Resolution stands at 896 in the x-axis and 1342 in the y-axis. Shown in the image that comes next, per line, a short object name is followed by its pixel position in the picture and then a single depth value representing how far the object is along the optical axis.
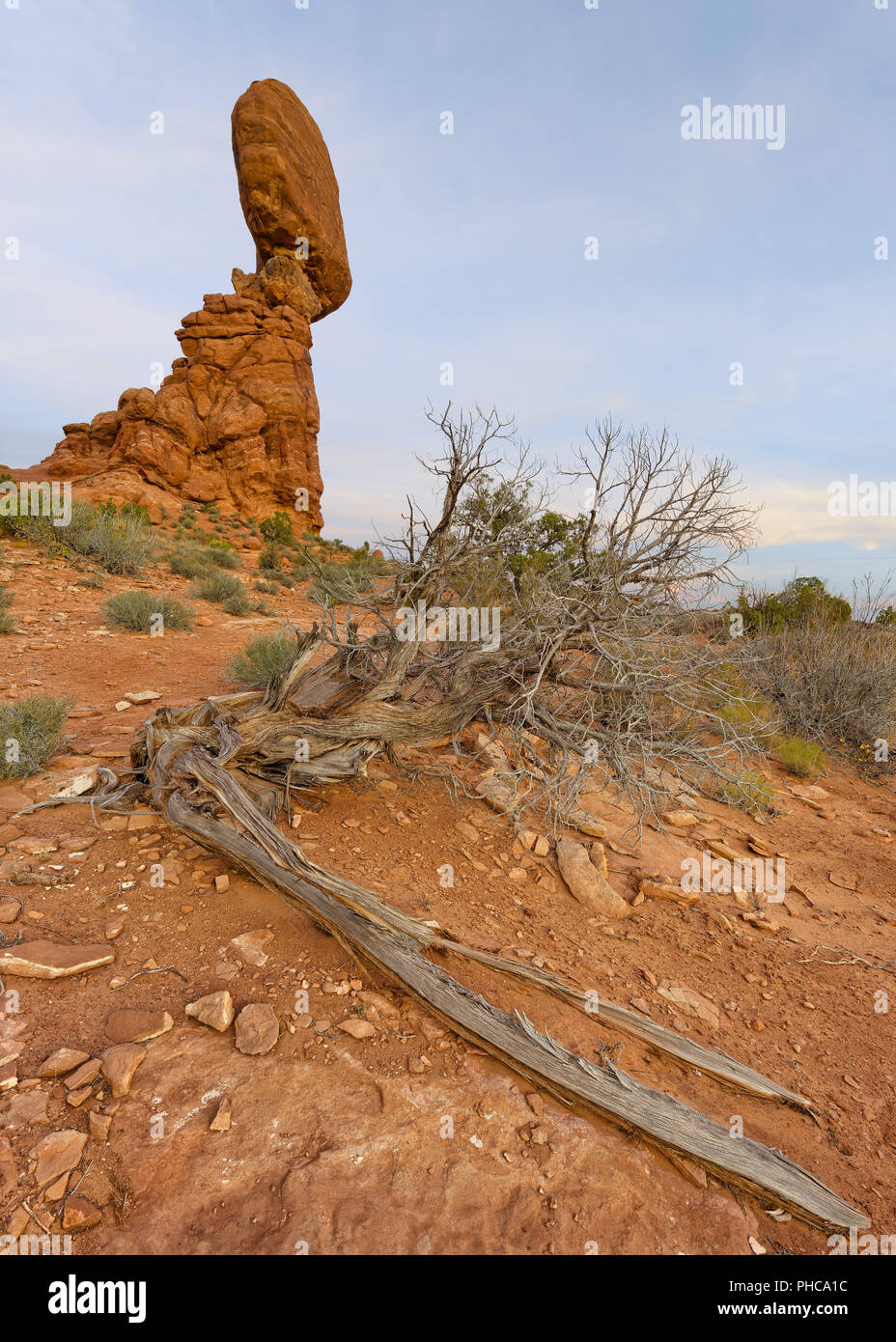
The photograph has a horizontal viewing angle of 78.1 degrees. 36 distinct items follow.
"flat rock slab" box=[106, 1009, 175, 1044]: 1.91
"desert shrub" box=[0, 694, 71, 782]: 3.35
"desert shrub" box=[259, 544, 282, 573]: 14.31
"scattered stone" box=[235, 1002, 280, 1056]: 1.96
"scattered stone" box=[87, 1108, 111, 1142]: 1.61
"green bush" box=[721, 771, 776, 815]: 4.77
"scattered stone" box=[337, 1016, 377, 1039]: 2.09
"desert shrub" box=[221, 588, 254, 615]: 9.54
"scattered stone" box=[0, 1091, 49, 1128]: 1.62
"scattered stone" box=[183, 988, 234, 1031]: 2.01
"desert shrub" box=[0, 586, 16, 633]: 6.04
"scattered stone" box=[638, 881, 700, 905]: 3.44
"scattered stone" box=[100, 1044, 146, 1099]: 1.74
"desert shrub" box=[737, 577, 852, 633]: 8.91
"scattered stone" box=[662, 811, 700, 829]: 4.39
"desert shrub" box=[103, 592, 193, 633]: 7.00
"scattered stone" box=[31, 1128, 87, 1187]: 1.50
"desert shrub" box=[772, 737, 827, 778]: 6.00
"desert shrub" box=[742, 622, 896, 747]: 6.75
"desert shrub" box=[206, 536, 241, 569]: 13.10
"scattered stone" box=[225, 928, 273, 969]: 2.35
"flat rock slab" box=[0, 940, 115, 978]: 2.08
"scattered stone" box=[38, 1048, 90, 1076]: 1.75
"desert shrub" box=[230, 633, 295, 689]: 5.24
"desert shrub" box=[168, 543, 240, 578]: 11.03
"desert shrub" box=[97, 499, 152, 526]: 12.48
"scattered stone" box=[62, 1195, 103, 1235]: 1.42
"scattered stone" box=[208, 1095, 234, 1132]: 1.68
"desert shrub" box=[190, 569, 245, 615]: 9.91
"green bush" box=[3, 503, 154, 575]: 9.28
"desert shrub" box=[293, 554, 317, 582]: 14.64
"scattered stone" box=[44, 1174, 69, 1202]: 1.45
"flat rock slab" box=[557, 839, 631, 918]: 3.25
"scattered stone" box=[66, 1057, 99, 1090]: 1.72
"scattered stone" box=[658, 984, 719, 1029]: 2.57
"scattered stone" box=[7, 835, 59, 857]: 2.73
